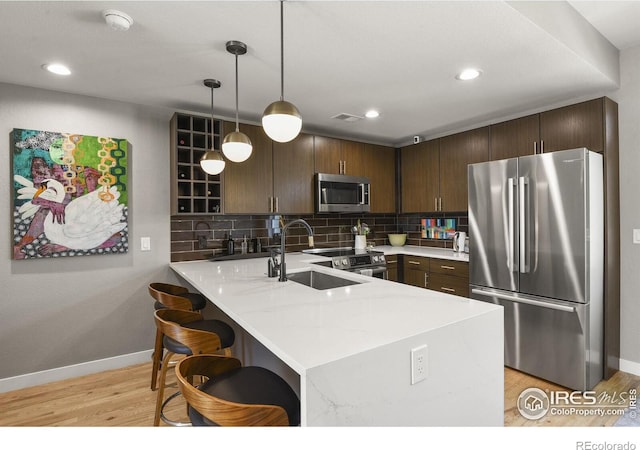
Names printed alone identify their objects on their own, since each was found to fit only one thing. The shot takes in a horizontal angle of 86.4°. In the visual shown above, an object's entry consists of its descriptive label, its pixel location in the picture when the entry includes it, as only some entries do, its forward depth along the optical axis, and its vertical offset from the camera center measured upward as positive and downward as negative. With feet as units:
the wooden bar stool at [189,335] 5.15 -1.93
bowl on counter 15.12 -0.84
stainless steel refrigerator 7.91 -1.00
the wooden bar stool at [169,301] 6.93 -1.77
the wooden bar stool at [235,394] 3.32 -2.05
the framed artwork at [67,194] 8.35 +0.72
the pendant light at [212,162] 7.85 +1.37
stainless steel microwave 12.24 +1.03
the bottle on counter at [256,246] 11.76 -0.86
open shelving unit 9.97 +1.58
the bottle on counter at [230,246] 11.00 -0.81
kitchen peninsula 3.44 -1.44
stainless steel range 11.16 -1.42
